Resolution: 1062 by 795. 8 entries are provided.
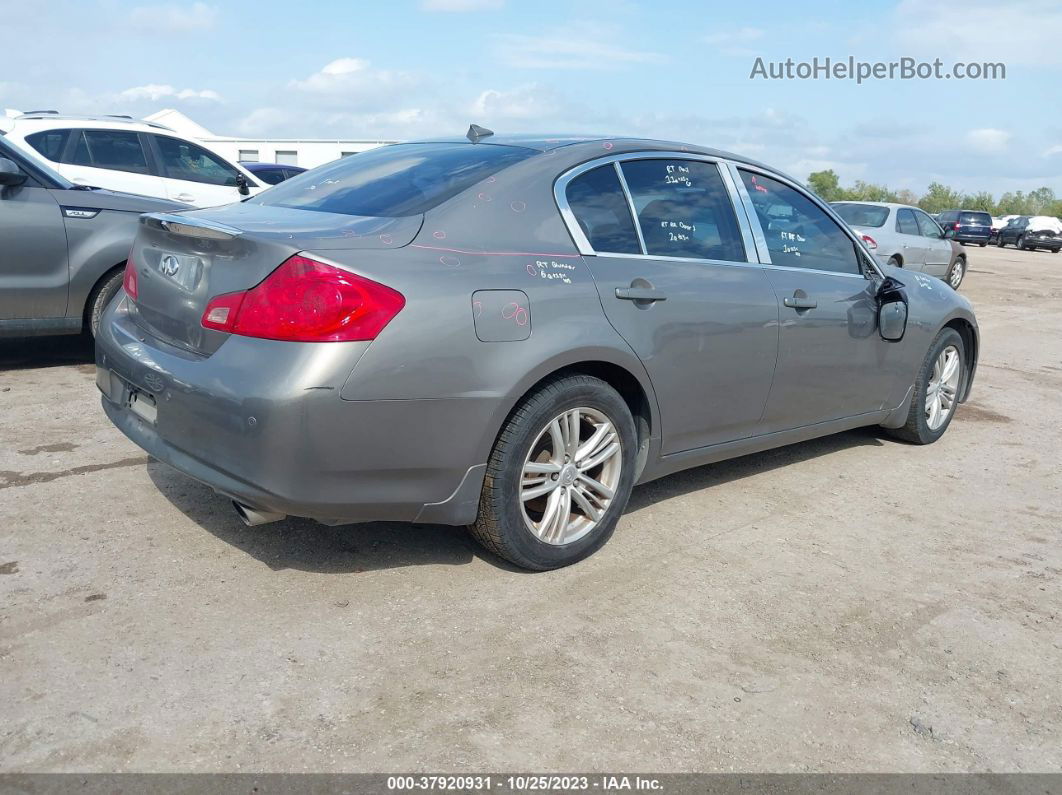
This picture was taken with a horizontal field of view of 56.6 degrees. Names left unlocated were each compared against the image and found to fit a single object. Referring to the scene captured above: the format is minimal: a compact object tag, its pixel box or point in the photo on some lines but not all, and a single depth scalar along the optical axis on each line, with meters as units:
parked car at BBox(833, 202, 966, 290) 14.92
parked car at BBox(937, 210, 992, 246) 37.50
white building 36.47
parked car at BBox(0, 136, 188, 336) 6.18
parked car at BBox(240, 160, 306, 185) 20.53
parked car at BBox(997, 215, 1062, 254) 39.78
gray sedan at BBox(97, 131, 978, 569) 3.06
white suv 9.77
